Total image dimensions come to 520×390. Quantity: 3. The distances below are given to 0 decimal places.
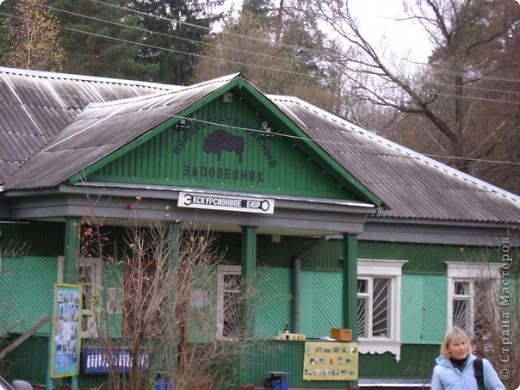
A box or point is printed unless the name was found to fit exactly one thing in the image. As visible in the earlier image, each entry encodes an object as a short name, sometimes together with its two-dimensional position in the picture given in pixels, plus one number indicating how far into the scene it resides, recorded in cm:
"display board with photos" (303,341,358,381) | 1942
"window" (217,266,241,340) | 1774
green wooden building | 1823
